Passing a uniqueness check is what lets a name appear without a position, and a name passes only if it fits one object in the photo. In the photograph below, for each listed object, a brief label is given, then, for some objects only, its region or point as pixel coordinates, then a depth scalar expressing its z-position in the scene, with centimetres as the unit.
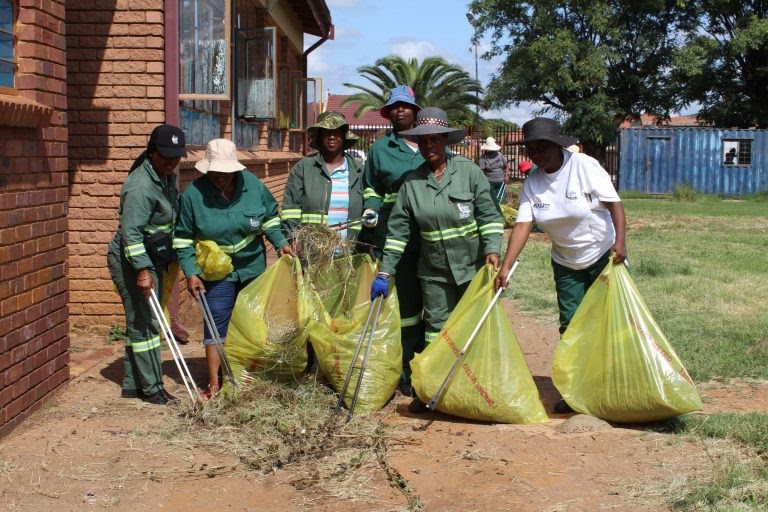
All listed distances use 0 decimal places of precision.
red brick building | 528
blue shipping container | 3153
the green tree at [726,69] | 3412
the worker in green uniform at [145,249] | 566
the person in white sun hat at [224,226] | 582
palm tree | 3709
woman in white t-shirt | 545
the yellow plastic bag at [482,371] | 530
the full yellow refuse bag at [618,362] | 503
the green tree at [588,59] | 3369
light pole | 3555
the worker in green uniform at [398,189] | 612
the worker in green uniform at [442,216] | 565
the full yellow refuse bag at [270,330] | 577
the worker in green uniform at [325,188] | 636
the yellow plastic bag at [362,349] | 562
